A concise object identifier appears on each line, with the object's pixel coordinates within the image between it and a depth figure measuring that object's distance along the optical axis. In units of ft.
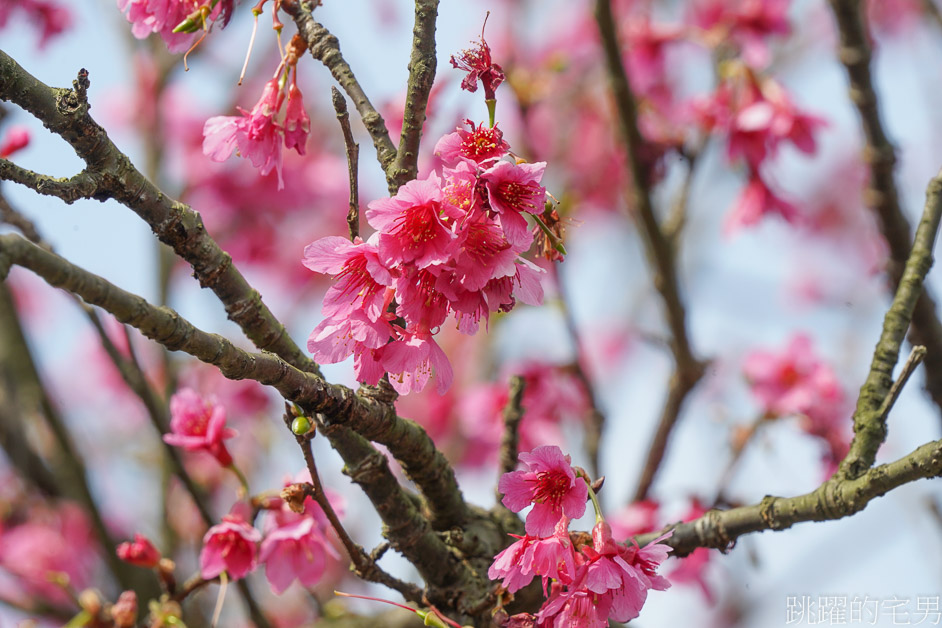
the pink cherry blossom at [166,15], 5.60
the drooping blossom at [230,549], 5.71
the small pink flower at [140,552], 5.79
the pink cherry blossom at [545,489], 5.47
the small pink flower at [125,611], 5.78
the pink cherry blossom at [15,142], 5.77
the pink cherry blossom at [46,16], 6.69
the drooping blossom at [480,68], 5.46
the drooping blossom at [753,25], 7.71
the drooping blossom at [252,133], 5.61
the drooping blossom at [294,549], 5.73
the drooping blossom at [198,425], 5.75
